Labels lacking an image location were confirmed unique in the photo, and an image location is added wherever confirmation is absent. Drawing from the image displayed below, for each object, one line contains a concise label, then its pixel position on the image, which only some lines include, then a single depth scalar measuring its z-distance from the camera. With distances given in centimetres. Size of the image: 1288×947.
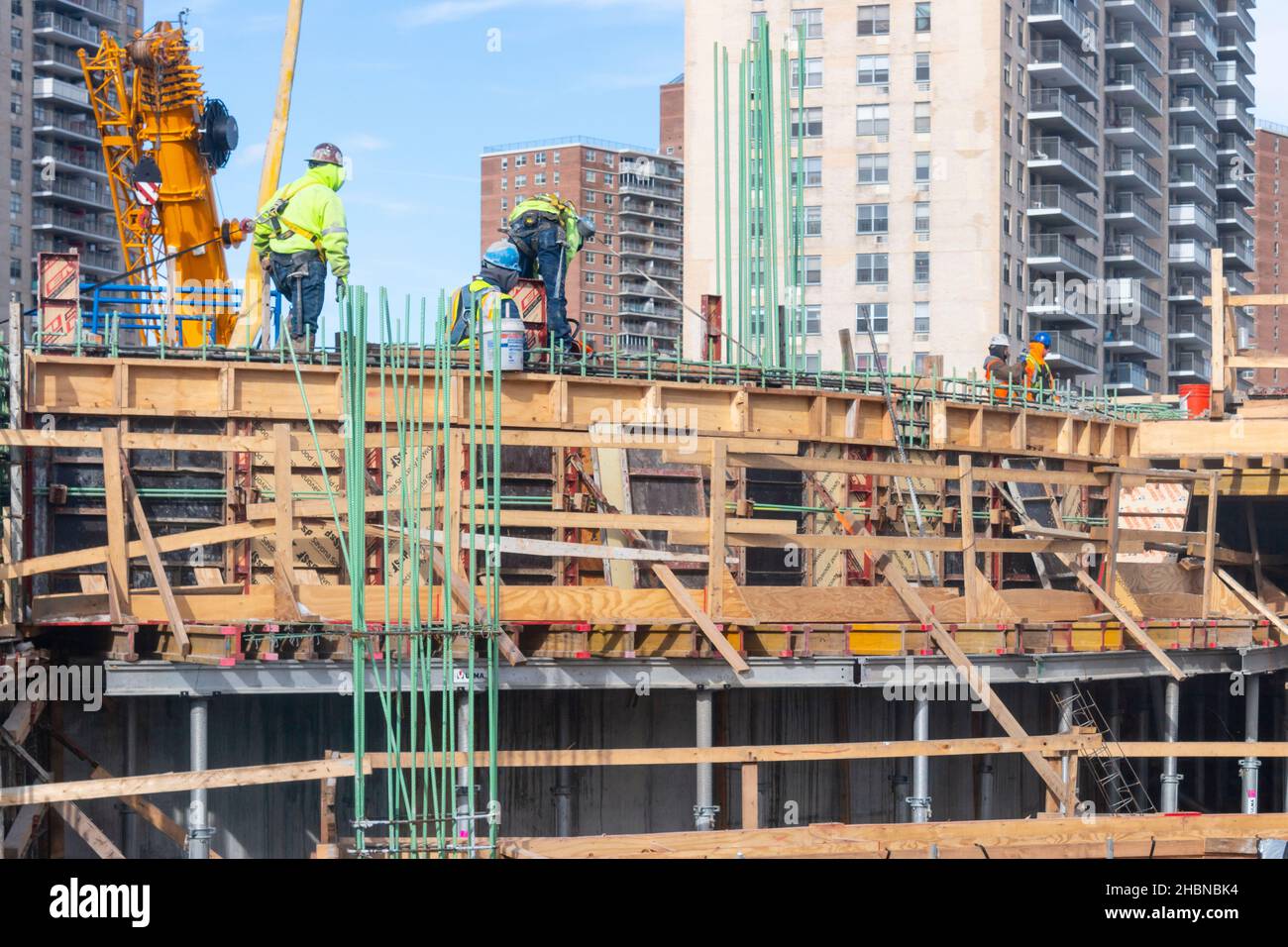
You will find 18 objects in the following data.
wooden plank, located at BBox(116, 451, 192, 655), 1905
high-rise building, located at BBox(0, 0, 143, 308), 9919
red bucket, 3537
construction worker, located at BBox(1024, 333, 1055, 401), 3109
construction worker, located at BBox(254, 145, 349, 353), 2322
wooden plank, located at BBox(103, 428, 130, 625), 1991
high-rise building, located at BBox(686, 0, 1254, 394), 7344
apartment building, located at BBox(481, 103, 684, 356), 15650
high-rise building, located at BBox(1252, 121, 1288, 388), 14375
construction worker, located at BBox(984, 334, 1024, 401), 3025
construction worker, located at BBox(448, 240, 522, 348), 2458
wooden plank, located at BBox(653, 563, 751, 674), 2023
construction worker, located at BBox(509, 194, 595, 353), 2472
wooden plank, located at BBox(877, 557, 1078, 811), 2074
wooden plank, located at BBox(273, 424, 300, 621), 1986
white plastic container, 2339
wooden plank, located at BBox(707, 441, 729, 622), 2083
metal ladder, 2262
